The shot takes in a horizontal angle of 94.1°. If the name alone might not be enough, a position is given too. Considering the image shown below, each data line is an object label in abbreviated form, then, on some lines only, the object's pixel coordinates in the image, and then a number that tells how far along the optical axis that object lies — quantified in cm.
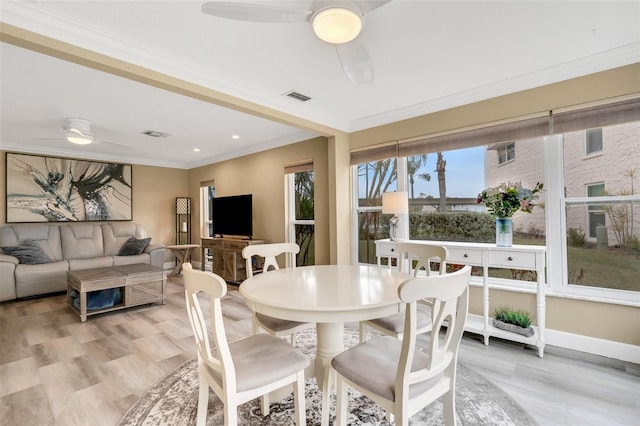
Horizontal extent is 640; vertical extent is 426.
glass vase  284
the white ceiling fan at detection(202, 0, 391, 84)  146
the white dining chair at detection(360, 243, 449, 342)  193
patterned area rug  176
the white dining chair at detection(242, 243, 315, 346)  197
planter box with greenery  267
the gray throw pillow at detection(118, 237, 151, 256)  542
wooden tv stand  502
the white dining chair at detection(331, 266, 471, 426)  117
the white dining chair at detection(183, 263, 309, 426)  129
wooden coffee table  352
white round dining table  141
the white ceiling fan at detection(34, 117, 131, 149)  375
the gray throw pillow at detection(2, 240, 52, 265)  450
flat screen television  527
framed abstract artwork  504
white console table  258
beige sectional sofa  433
